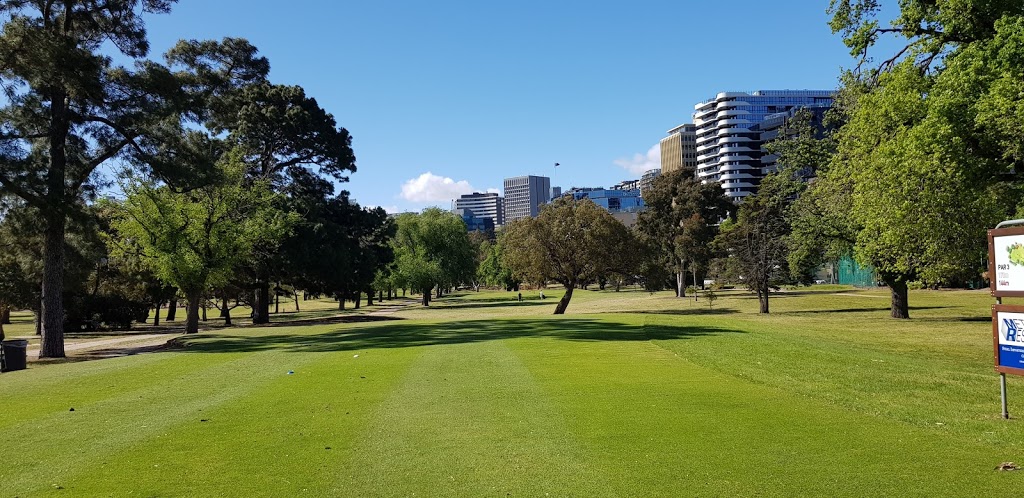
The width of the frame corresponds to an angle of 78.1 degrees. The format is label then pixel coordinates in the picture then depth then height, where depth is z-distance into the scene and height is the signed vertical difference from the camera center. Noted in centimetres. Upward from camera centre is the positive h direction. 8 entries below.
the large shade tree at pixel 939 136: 1711 +365
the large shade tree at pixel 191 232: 3475 +286
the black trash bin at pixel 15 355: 2100 -231
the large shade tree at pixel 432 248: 8012 +374
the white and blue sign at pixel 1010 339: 914 -113
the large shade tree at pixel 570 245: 4484 +198
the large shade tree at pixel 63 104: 2327 +750
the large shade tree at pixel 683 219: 7244 +616
